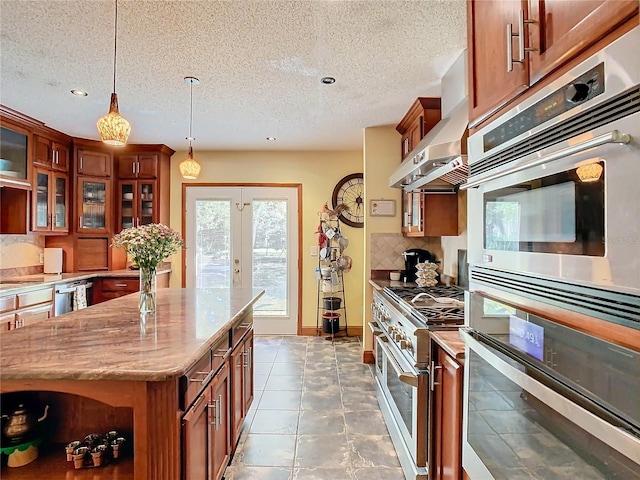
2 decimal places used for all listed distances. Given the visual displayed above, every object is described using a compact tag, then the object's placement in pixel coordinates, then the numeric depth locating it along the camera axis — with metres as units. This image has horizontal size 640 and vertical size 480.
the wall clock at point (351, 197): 5.13
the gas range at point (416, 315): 1.84
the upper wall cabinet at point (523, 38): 0.70
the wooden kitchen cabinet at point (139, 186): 4.86
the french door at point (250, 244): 5.16
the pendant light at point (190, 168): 3.27
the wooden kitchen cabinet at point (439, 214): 3.15
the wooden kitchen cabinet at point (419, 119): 3.09
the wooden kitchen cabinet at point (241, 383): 2.16
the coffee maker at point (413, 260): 3.75
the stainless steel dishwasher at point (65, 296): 3.84
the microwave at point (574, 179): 0.61
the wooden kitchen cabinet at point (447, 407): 1.47
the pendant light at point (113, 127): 1.97
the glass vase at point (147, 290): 2.08
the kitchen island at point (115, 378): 1.23
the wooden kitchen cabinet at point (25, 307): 3.26
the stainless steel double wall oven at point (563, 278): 0.61
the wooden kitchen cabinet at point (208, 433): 1.38
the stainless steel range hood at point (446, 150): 2.00
